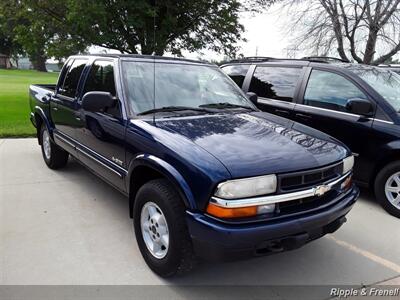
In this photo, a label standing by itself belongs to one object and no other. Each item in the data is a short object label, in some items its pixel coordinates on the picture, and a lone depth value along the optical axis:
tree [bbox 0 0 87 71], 11.59
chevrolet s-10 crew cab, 2.69
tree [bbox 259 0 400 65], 13.32
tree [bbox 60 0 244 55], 10.55
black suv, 4.75
